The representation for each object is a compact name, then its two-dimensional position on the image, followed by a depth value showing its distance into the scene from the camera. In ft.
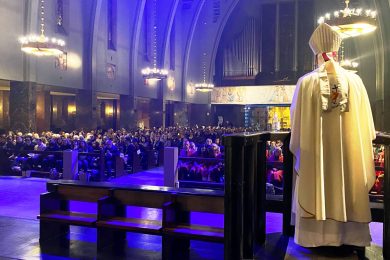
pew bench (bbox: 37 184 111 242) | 15.48
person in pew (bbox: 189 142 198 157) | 36.12
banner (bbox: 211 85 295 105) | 90.89
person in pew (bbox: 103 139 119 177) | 37.29
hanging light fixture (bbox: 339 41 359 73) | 59.16
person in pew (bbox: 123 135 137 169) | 41.68
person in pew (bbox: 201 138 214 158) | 34.76
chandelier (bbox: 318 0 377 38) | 35.76
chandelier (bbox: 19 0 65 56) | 41.16
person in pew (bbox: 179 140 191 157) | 36.44
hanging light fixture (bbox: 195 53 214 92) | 86.02
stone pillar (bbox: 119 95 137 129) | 71.71
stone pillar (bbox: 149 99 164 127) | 83.25
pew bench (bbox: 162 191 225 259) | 13.64
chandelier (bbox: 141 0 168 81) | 67.26
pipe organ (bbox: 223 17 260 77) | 94.48
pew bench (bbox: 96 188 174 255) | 14.56
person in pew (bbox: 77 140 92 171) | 34.47
